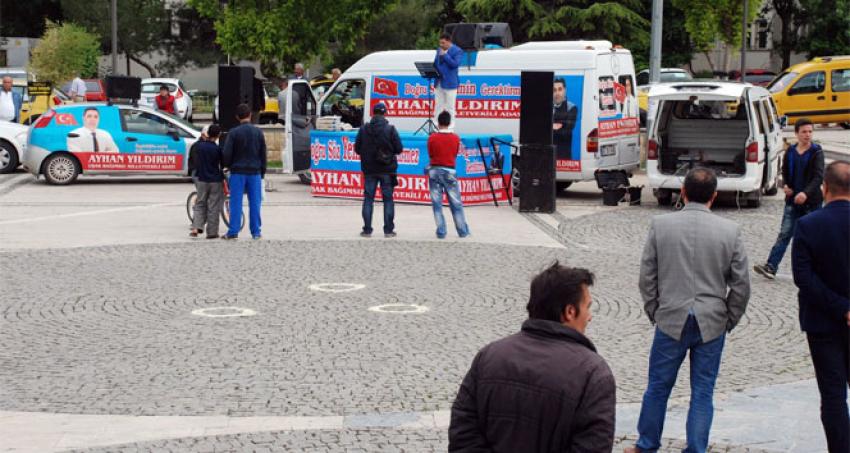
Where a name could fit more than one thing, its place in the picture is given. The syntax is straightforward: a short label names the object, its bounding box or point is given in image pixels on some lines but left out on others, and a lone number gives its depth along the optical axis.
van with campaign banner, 19.97
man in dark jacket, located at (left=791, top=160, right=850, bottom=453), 6.20
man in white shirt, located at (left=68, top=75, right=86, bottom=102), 31.55
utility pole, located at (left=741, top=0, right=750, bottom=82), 36.38
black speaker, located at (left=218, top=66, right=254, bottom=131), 19.98
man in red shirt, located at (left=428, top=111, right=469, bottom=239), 15.62
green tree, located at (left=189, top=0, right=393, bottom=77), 32.12
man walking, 11.95
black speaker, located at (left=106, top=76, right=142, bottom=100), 23.88
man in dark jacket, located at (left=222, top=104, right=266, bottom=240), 15.57
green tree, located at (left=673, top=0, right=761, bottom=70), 43.50
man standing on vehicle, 19.75
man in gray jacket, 6.36
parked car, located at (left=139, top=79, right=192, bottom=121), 38.47
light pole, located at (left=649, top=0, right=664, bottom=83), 24.70
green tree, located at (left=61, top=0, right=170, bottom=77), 55.69
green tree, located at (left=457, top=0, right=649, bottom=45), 46.91
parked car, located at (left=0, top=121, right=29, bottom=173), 24.72
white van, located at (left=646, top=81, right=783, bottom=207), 18.52
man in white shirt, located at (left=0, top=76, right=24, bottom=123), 26.84
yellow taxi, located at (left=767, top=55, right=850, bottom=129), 34.84
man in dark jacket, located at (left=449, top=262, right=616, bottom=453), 3.90
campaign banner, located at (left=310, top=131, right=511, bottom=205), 19.47
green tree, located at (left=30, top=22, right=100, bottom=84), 41.75
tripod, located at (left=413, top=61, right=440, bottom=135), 20.70
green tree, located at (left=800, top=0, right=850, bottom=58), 57.03
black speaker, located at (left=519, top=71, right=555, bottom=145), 18.59
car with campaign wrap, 22.59
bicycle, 16.33
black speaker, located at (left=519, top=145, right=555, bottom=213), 18.64
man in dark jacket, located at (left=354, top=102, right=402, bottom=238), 15.66
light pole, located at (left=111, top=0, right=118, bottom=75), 34.49
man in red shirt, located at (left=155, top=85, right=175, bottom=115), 28.77
